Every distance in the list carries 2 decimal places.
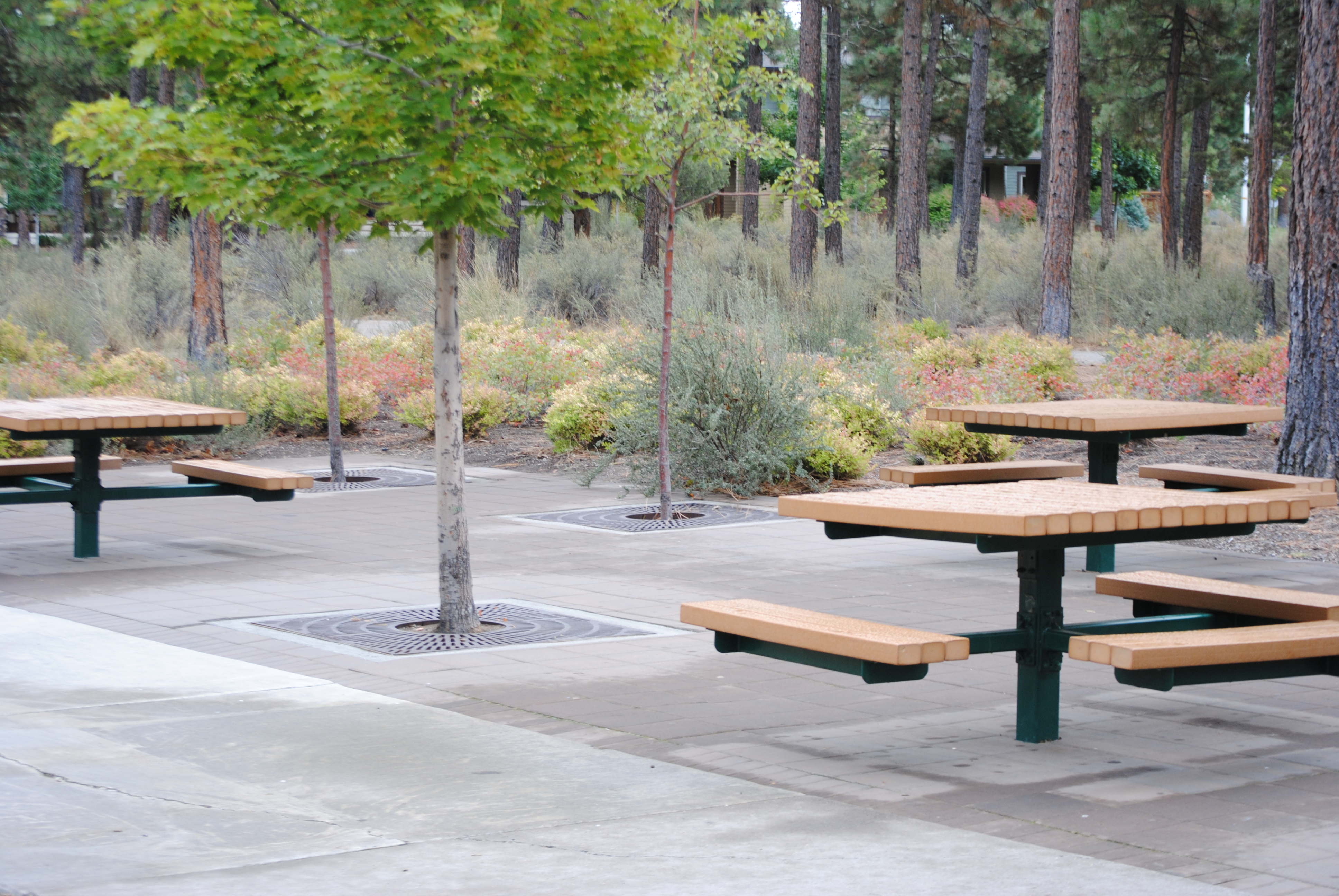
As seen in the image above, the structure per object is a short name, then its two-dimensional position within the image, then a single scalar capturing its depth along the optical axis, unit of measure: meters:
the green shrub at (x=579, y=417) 14.90
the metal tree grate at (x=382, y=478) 13.39
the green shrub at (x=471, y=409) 16.20
